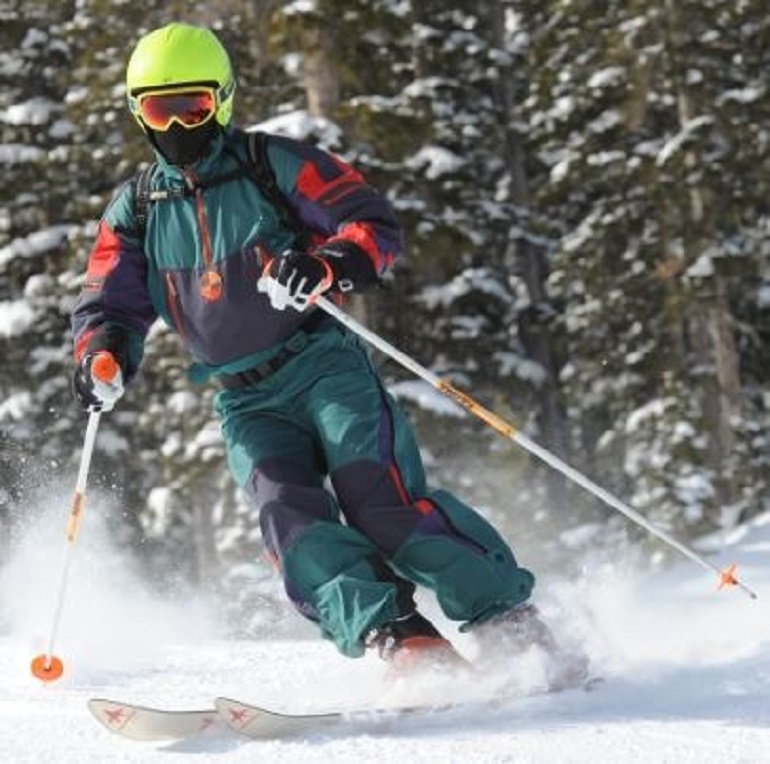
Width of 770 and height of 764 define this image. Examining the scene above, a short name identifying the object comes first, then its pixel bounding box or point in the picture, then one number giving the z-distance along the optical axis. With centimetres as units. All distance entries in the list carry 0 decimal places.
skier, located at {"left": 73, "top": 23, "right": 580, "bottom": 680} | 950
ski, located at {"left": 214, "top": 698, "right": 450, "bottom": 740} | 790
